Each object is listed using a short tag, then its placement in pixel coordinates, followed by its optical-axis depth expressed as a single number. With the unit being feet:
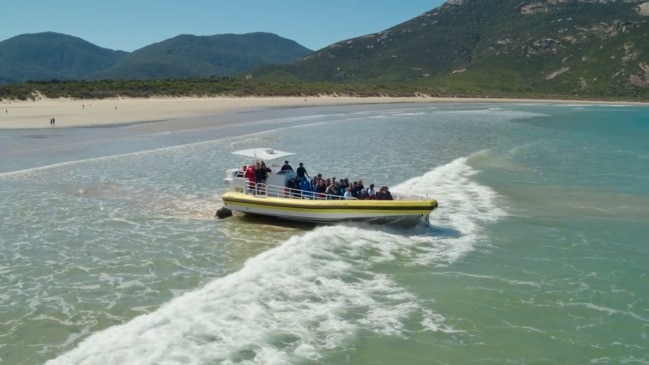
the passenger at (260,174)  64.44
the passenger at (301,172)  64.34
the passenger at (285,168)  65.72
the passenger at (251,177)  64.23
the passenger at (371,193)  60.95
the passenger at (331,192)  61.94
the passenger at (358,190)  62.08
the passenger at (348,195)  61.77
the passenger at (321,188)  62.90
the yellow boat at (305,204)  57.77
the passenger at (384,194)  59.57
